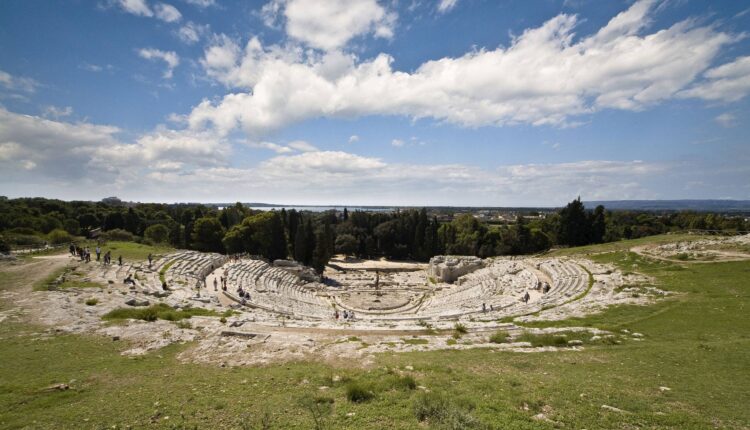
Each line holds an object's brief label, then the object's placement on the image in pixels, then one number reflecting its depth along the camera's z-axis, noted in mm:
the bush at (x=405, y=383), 9945
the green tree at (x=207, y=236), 57375
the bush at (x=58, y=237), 40188
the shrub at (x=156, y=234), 60419
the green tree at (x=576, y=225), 56844
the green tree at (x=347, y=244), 76625
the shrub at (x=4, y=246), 30106
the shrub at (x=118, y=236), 50725
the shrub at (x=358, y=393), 9117
